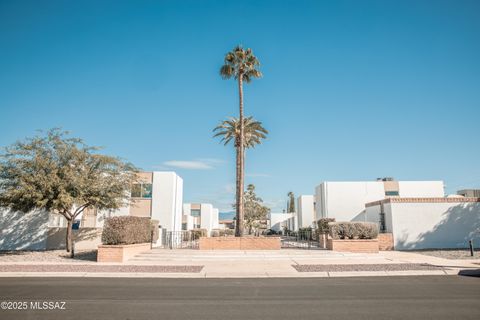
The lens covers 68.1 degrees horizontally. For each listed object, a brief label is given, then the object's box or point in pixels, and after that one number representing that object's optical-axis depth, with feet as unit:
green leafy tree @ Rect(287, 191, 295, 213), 318.24
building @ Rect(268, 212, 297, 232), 267.84
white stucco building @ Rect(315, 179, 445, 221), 133.59
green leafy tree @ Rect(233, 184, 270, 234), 198.45
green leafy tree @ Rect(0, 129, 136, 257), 61.87
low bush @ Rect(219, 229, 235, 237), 164.89
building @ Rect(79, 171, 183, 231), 125.90
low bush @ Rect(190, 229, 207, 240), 127.54
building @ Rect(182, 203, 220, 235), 217.36
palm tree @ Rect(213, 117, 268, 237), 94.68
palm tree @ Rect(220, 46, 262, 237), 88.28
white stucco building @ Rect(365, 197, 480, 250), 76.95
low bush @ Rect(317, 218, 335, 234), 88.14
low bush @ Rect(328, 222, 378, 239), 69.31
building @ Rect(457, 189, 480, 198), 137.73
